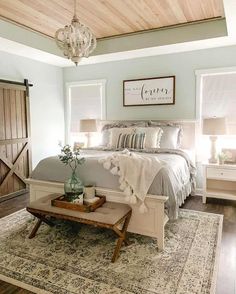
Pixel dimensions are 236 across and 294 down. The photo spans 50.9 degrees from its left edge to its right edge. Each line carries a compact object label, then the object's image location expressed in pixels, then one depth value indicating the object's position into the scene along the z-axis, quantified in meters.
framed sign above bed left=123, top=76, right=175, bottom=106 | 4.31
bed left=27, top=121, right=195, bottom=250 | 2.46
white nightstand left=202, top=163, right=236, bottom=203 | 3.56
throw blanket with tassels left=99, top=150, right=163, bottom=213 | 2.47
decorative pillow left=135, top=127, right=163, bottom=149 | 3.78
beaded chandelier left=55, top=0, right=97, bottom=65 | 2.45
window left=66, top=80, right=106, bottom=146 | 5.03
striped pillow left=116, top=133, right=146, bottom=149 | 3.76
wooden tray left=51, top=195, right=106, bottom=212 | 2.40
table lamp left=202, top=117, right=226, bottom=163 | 3.62
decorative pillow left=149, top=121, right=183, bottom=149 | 3.90
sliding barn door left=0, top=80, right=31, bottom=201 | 3.97
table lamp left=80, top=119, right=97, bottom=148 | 4.72
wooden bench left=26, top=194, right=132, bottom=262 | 2.21
